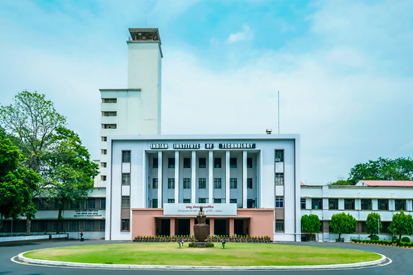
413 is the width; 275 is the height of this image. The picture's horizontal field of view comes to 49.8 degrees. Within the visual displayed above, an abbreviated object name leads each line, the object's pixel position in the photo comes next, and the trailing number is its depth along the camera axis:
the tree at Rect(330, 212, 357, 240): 56.56
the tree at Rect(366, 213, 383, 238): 56.06
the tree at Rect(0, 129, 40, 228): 41.00
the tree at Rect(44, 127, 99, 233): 55.12
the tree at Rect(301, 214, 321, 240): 56.25
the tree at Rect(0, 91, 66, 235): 53.22
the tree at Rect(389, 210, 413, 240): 54.47
